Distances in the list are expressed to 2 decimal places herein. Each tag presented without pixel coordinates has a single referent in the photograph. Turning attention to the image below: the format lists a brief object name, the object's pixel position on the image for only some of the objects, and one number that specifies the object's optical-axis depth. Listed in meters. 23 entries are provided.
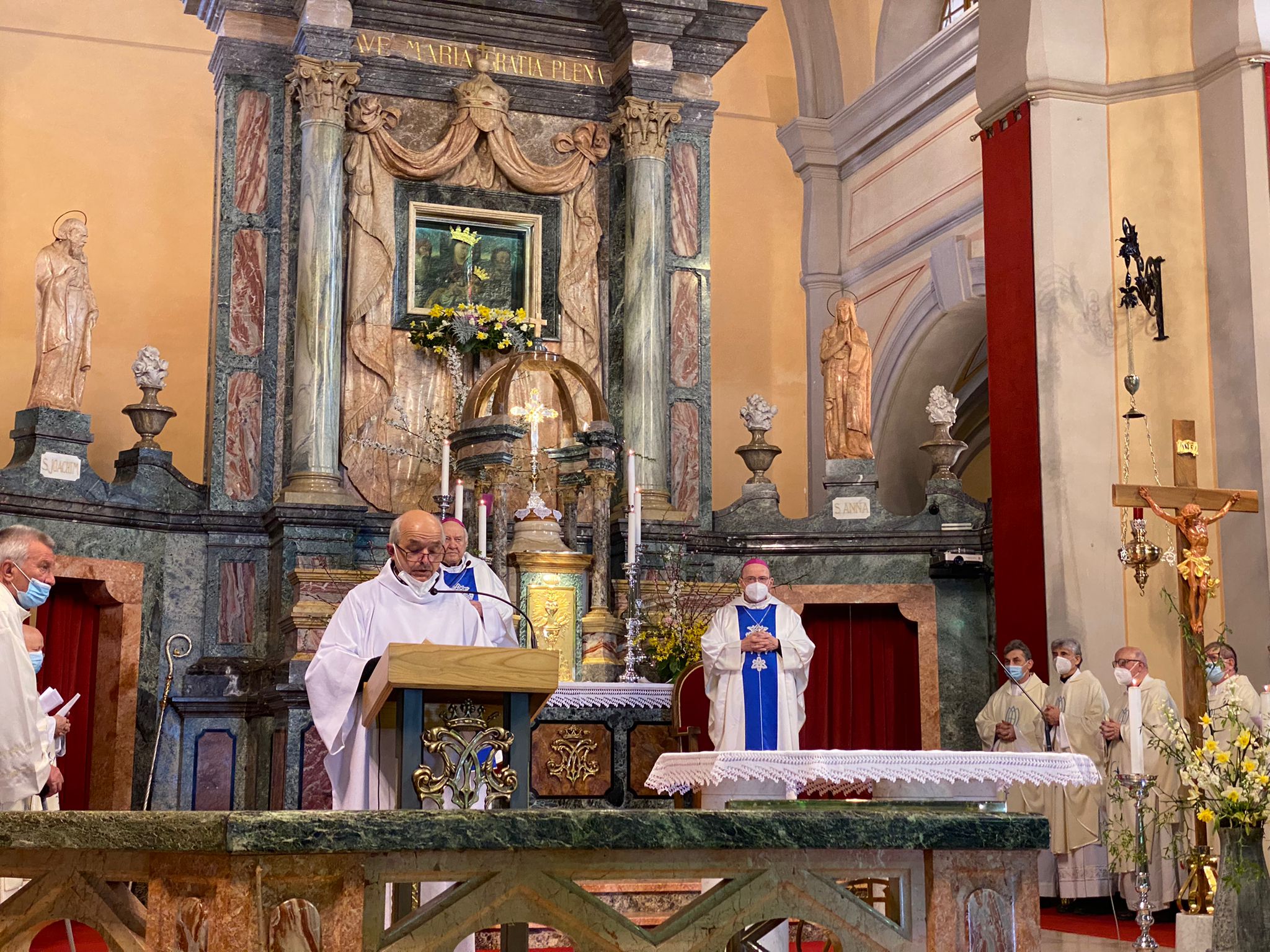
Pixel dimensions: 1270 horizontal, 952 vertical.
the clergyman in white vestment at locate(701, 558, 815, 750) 7.90
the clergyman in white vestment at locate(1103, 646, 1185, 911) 8.71
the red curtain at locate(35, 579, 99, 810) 10.96
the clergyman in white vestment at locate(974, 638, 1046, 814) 9.62
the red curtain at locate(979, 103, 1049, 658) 10.35
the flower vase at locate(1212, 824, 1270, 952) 5.43
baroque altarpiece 11.05
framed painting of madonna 12.38
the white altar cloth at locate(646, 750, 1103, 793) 6.18
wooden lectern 4.21
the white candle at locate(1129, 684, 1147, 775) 6.05
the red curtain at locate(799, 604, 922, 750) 12.57
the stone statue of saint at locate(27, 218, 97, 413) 11.01
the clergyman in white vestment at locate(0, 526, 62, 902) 4.93
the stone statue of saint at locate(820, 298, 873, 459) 12.47
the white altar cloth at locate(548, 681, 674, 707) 9.67
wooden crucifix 8.38
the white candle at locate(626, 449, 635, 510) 9.94
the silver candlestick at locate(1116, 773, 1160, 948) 5.90
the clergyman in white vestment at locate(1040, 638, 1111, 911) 9.42
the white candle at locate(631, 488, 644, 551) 9.83
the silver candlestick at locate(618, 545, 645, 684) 10.32
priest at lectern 4.98
